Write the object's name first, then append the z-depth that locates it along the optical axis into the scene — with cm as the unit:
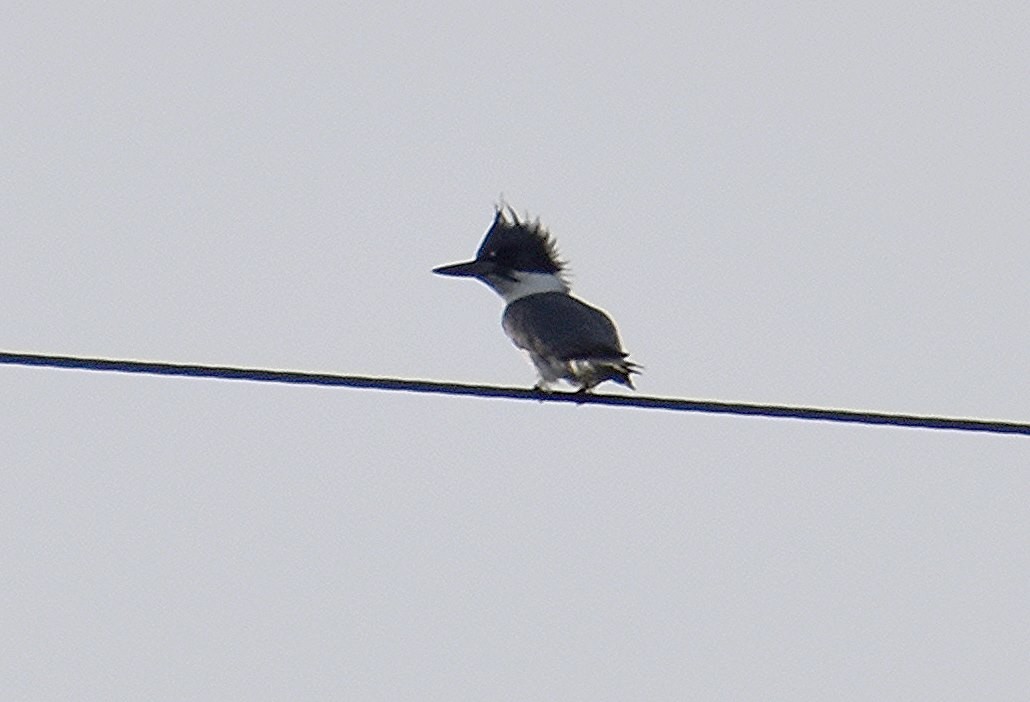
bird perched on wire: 1681
